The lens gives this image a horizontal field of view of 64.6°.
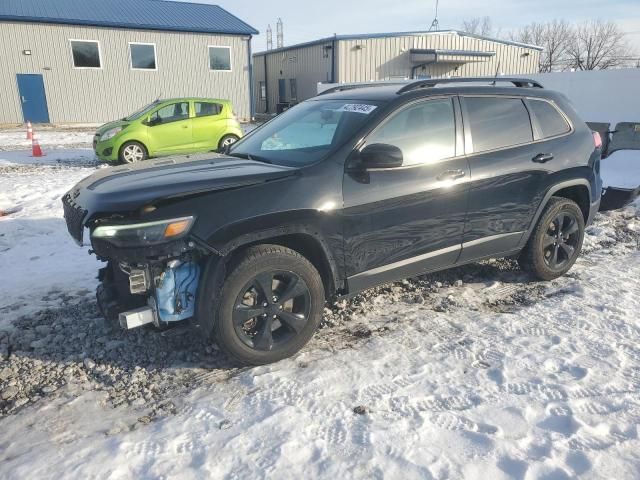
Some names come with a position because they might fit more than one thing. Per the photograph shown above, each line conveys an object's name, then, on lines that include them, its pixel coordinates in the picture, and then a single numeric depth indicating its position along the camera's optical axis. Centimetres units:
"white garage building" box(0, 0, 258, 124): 2077
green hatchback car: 1188
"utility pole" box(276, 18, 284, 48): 6449
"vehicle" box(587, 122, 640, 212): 625
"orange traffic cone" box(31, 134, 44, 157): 1341
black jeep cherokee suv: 307
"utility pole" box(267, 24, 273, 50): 6769
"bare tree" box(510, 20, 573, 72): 5444
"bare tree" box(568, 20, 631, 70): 5259
